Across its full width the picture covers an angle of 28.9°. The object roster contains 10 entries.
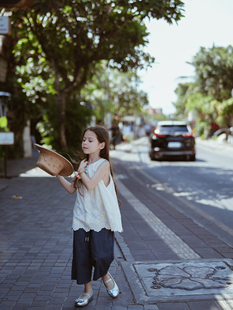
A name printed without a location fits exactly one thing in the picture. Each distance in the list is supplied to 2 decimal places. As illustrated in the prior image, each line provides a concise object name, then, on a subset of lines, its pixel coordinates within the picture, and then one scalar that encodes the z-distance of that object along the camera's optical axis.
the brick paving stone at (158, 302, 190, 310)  3.52
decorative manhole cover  3.89
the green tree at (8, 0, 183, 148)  12.29
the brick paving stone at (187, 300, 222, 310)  3.51
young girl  3.57
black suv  19.14
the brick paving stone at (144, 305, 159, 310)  3.53
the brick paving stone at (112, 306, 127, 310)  3.54
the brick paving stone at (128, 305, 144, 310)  3.53
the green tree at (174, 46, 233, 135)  38.78
